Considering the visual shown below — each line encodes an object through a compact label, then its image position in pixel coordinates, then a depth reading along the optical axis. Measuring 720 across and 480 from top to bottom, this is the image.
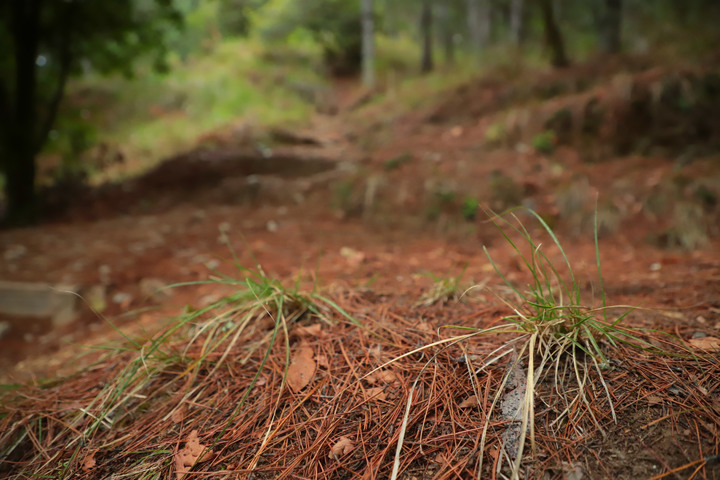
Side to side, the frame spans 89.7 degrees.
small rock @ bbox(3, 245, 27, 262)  3.34
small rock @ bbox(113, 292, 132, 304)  2.61
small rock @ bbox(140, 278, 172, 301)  2.61
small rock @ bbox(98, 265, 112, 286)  2.86
